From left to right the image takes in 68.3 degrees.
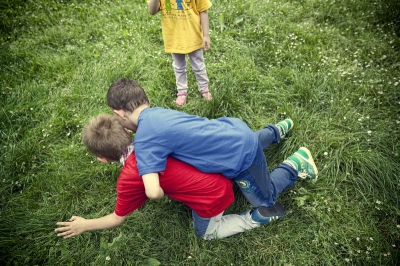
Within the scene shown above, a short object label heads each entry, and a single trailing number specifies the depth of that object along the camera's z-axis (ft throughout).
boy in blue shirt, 5.65
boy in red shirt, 6.09
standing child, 8.98
